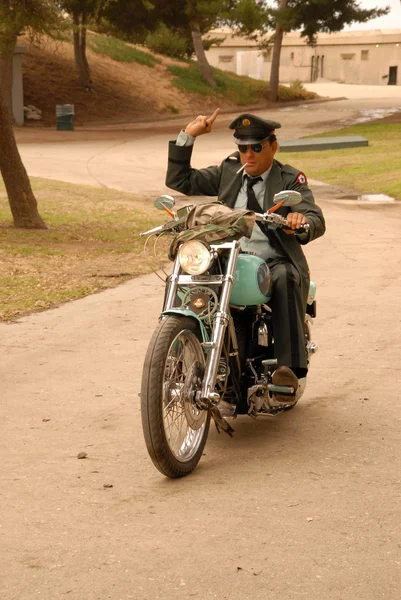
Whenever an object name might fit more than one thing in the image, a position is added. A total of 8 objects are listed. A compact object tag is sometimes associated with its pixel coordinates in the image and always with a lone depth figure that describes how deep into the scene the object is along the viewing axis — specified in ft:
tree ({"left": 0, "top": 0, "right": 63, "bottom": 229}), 47.11
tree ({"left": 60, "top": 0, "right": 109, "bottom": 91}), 122.52
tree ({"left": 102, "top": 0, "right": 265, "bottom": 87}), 130.62
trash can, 130.41
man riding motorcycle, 18.37
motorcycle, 16.21
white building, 299.58
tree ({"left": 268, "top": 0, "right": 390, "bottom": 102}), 175.83
